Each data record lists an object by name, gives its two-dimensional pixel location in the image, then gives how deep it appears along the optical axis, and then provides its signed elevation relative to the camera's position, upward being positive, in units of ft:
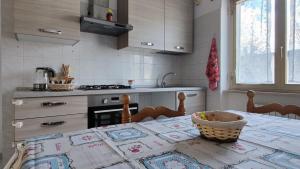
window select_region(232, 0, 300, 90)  6.29 +1.46
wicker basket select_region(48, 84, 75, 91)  5.88 -0.12
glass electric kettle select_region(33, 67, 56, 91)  6.43 +0.28
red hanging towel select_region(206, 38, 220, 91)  8.04 +0.66
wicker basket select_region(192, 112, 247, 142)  2.22 -0.55
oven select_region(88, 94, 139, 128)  5.91 -0.86
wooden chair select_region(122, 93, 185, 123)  3.46 -0.58
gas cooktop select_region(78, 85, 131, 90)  6.84 -0.14
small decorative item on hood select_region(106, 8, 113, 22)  7.17 +2.58
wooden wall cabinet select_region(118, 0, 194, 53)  7.55 +2.59
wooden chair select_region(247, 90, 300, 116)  4.02 -0.55
